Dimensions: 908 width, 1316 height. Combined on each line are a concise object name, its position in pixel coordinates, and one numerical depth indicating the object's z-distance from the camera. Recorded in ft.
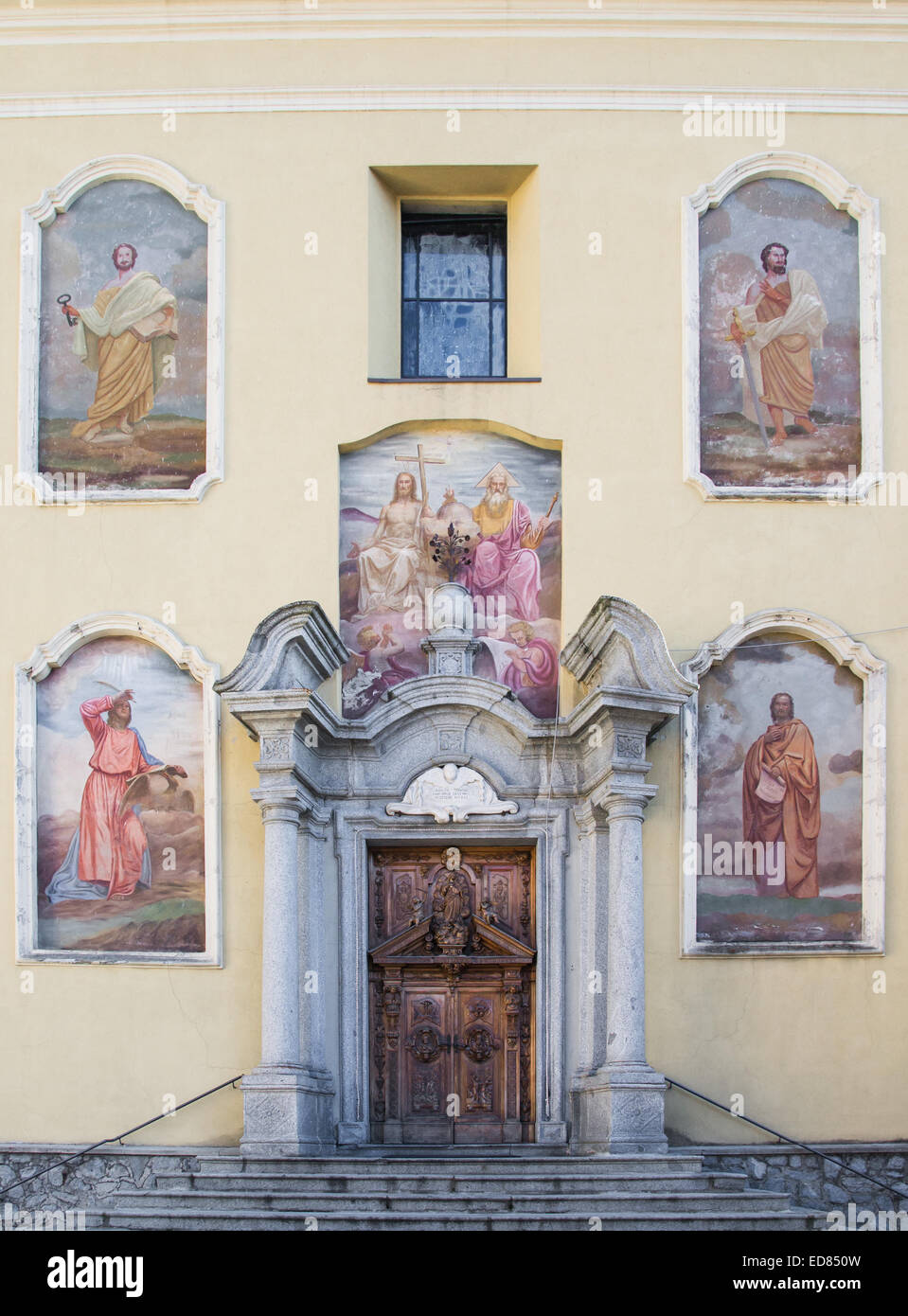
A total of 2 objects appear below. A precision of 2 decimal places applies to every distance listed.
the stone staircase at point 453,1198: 37.42
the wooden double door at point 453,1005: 45.19
